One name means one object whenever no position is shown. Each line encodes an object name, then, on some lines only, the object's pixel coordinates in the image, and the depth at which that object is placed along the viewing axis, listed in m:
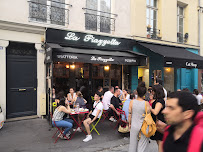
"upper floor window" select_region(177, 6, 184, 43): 11.66
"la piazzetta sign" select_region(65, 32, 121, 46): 7.57
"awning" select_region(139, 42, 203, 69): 7.88
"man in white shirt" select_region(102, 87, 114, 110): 6.51
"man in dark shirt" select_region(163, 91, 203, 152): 1.31
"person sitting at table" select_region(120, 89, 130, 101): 7.90
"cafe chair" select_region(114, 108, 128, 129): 5.17
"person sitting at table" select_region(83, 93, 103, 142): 4.98
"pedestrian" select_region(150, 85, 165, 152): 3.27
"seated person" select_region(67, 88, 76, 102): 7.11
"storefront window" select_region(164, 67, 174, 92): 11.25
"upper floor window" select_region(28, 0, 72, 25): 6.89
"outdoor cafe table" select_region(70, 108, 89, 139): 5.32
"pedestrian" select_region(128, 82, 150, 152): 3.34
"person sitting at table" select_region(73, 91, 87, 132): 6.20
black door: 6.82
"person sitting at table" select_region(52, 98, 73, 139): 4.80
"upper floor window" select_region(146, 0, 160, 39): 10.27
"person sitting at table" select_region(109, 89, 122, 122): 6.01
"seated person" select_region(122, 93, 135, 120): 5.25
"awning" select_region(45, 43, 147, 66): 6.38
